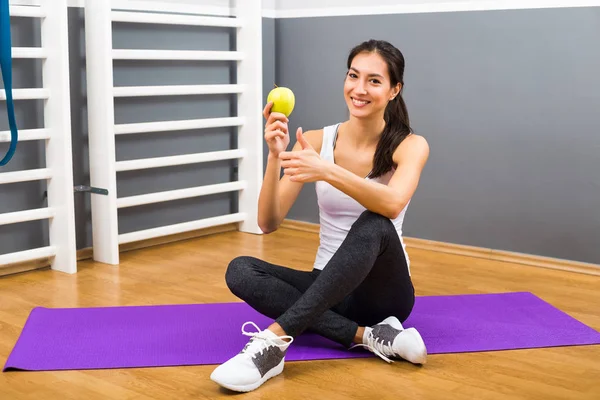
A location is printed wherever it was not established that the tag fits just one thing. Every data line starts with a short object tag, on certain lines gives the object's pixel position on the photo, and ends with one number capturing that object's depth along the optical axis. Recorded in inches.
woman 74.8
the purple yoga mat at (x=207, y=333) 81.1
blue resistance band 101.6
